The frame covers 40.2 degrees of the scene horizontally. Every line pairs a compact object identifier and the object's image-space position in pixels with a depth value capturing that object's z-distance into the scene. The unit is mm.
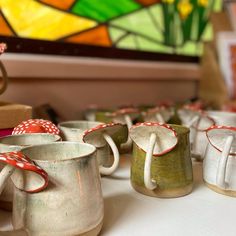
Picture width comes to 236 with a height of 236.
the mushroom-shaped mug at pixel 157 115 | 682
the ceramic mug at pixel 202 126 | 583
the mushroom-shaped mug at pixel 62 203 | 290
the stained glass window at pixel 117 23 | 779
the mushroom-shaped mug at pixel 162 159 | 413
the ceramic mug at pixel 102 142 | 447
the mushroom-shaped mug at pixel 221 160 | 428
